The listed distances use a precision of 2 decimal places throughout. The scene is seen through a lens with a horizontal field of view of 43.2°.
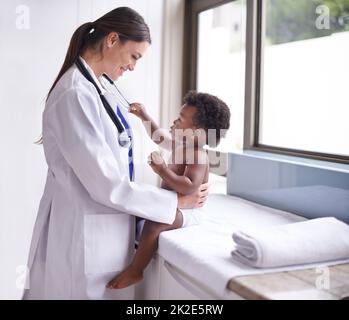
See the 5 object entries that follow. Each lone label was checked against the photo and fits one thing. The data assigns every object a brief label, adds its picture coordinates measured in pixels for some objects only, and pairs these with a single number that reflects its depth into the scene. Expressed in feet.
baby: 4.26
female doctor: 3.86
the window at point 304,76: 5.38
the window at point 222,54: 7.02
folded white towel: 3.42
